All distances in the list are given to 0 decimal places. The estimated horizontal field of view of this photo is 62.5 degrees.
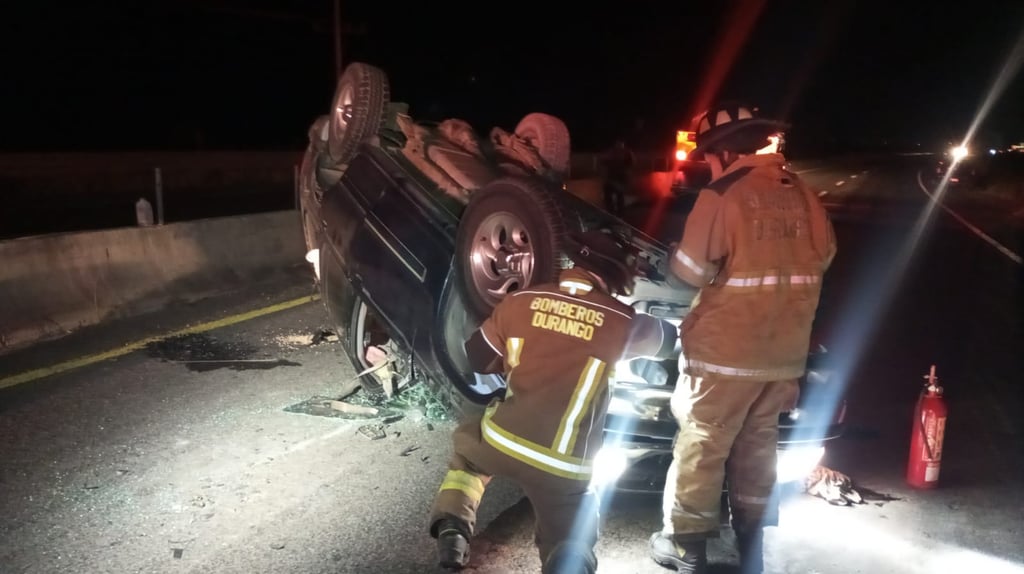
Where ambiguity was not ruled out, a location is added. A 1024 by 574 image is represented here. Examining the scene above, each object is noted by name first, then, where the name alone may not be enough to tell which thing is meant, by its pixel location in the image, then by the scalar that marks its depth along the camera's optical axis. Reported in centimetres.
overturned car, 356
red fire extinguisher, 427
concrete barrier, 654
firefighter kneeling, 280
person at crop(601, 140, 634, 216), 1559
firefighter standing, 313
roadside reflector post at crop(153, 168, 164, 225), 811
